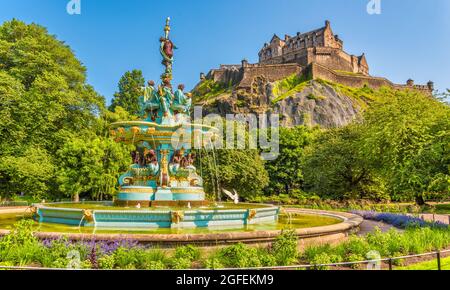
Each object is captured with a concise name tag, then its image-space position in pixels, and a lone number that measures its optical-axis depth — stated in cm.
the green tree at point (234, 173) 3734
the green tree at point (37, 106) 2683
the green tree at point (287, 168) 4644
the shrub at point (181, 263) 739
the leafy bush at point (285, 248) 795
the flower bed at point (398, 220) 1312
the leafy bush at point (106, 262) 731
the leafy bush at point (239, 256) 756
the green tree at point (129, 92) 5344
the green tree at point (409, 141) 1531
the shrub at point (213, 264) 732
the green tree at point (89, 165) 2916
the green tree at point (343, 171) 3281
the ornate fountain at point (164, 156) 1503
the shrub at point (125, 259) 750
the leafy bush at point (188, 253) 791
